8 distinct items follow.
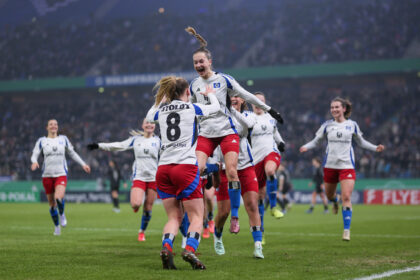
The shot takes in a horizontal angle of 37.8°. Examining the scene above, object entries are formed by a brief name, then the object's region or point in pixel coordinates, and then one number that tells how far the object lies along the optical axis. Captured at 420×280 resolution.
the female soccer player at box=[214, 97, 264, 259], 9.27
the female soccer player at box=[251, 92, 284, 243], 12.43
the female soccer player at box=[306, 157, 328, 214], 25.53
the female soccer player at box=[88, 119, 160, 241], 12.79
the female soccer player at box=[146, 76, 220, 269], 7.35
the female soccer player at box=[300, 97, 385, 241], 12.41
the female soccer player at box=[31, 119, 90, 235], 14.63
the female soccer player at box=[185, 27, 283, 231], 8.98
